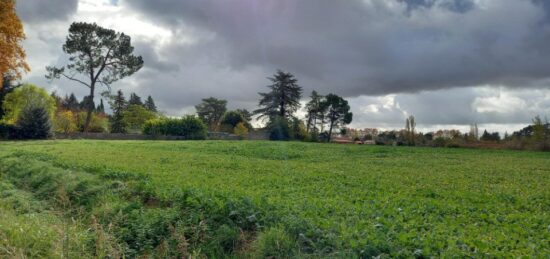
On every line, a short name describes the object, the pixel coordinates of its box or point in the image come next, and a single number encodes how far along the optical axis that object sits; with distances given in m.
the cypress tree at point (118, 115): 55.85
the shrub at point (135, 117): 53.06
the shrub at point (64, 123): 45.50
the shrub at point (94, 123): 47.03
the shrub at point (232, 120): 56.44
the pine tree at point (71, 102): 80.34
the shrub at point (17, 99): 41.09
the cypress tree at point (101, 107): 91.75
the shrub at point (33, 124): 30.98
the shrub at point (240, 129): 50.89
